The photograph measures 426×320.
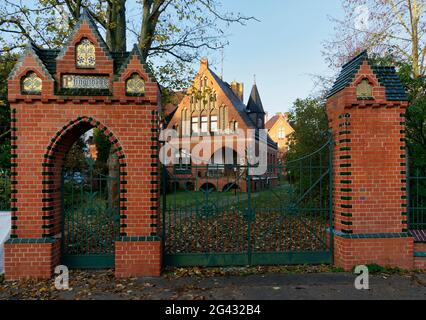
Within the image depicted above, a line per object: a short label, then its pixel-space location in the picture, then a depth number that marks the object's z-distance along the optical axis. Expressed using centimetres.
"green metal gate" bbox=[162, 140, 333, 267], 607
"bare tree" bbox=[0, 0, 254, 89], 1046
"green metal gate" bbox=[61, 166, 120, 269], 593
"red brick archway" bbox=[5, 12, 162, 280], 549
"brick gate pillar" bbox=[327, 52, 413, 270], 579
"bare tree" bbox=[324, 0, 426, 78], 1084
